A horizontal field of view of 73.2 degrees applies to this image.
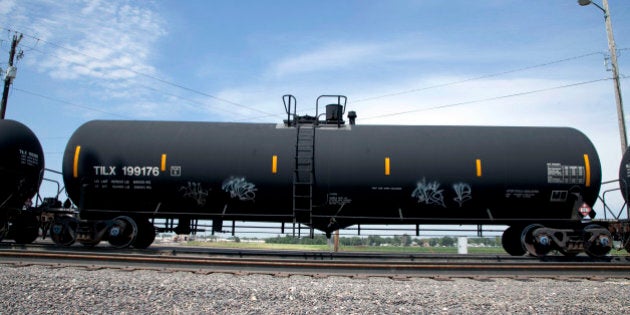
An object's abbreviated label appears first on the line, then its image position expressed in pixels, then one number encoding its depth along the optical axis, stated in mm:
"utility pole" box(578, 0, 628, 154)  15625
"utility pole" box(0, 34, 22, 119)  23297
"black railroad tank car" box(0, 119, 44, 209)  11016
